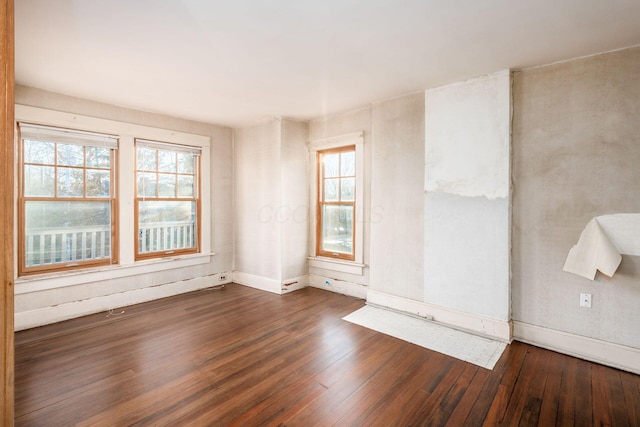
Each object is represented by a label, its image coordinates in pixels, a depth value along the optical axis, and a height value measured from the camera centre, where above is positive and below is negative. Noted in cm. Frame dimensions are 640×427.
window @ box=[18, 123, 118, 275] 345 +17
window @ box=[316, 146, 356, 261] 454 +16
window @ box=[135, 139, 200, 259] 434 +22
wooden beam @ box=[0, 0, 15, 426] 97 +3
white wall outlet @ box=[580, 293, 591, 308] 272 -78
